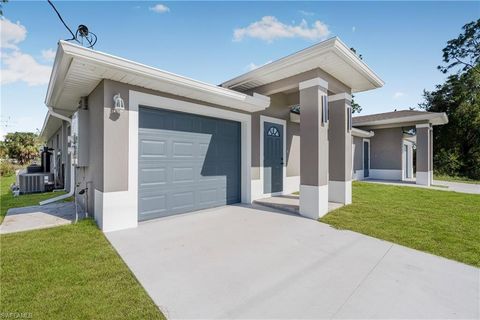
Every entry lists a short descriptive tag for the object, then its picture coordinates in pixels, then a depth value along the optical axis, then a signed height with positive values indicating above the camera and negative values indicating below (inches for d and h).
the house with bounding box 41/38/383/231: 159.0 +27.8
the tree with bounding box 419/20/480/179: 671.1 +155.4
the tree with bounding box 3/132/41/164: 992.9 +64.4
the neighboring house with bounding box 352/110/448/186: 430.9 +35.9
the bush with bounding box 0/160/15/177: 626.2 -25.7
